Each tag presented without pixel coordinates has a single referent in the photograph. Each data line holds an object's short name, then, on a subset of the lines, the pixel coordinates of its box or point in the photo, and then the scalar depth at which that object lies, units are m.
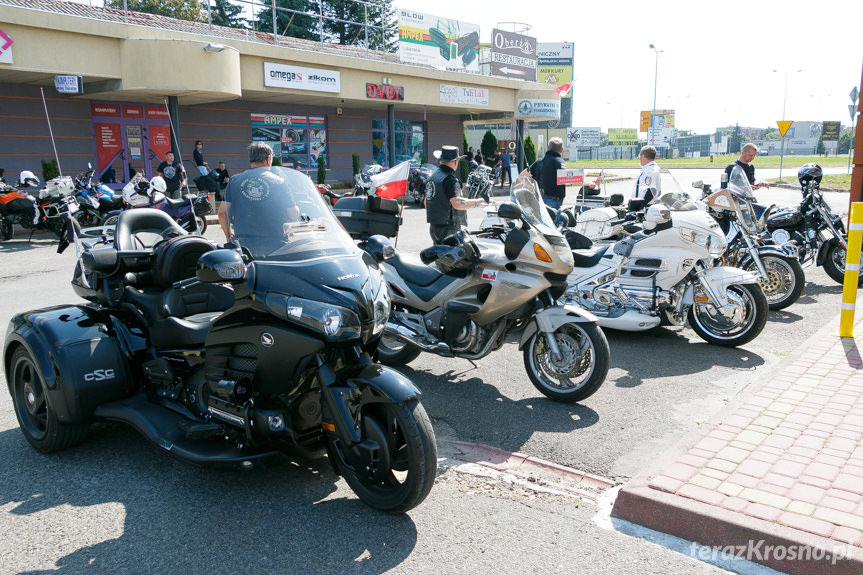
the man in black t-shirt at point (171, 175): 18.47
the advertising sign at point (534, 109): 31.69
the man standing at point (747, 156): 9.95
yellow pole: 6.29
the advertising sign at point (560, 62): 78.31
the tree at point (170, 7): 47.16
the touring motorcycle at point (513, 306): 5.10
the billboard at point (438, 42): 28.59
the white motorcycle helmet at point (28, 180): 14.22
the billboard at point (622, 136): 119.64
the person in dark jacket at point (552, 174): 10.26
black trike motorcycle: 3.26
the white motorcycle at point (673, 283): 6.52
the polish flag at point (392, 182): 7.79
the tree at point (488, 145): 34.62
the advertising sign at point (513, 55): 32.88
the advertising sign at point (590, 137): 99.44
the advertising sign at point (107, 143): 20.83
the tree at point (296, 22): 41.18
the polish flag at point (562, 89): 26.67
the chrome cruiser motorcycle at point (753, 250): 8.02
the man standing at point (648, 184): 8.52
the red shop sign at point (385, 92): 24.85
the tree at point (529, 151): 35.16
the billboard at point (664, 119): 98.32
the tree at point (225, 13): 41.97
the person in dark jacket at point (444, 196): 7.41
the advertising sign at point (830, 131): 60.66
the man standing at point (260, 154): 4.92
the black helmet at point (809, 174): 9.50
